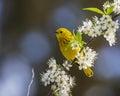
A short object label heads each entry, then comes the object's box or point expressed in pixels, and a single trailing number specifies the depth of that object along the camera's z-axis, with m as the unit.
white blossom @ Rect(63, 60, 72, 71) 4.99
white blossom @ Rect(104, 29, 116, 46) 4.78
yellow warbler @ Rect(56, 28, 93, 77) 6.58
